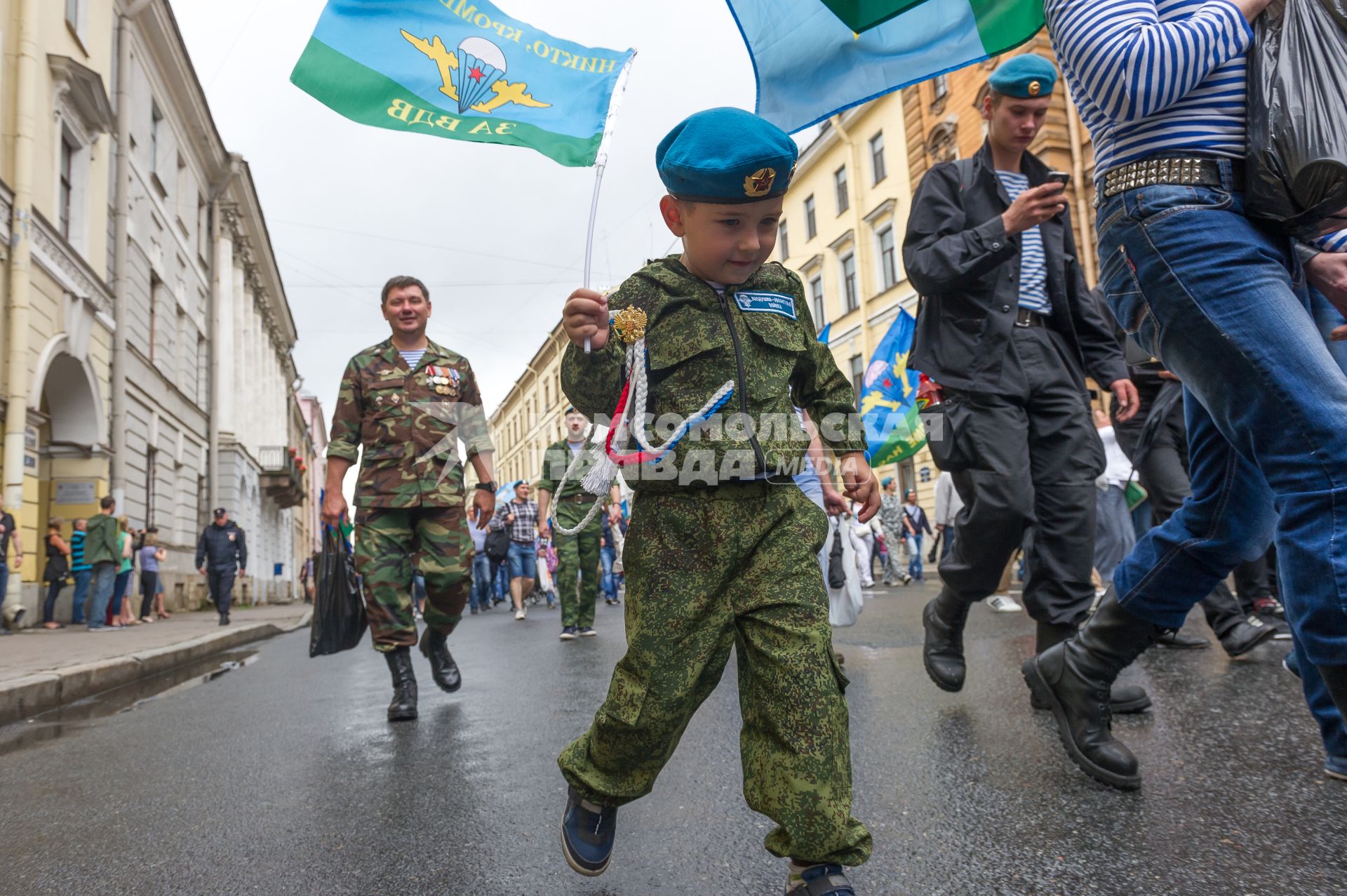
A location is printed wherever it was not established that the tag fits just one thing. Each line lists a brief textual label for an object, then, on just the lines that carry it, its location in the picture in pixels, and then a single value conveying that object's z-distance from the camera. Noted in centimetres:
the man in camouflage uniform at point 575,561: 795
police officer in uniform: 1522
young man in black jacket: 319
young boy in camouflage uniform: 187
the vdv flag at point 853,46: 295
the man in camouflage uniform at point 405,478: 456
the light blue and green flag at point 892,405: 941
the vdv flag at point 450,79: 305
